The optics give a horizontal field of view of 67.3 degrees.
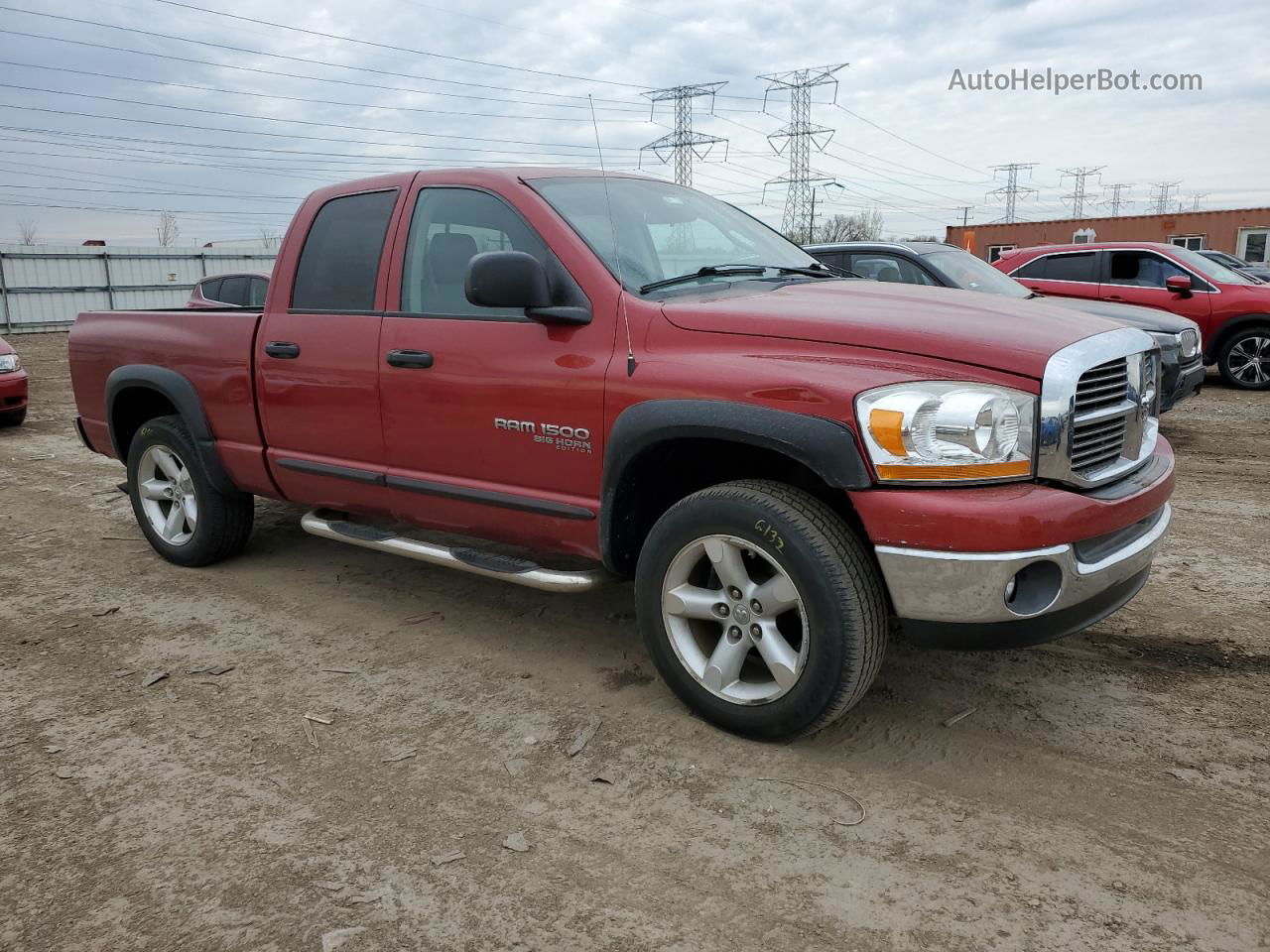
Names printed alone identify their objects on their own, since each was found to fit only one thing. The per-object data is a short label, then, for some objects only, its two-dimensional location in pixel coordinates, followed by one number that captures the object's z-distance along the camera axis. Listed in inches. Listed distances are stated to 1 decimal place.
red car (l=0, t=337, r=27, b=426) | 390.9
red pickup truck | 104.5
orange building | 1209.4
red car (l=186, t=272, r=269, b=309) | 453.4
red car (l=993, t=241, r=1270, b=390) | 422.3
